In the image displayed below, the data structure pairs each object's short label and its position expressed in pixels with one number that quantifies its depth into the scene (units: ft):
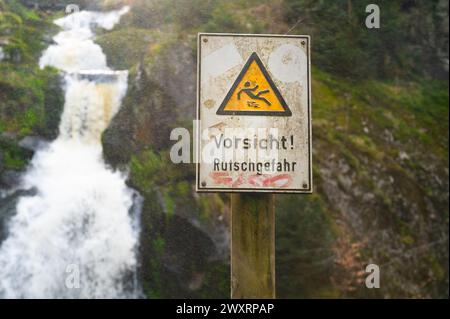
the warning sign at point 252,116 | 6.59
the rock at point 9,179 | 26.61
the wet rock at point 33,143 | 27.40
